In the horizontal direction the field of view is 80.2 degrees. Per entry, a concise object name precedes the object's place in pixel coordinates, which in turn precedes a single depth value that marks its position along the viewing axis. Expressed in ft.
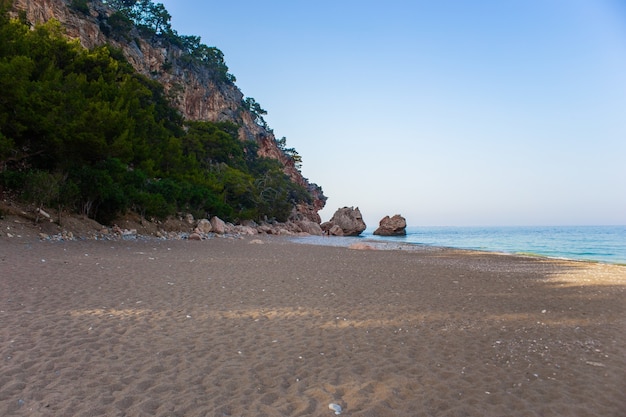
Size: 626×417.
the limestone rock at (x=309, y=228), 213.66
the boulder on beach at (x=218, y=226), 127.71
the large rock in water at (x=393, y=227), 244.01
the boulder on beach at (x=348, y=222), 247.29
